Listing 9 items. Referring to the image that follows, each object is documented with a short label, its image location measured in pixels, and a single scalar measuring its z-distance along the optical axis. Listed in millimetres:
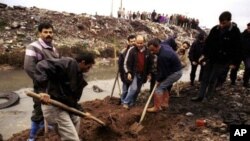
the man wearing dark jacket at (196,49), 5304
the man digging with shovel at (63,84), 2369
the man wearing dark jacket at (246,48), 5027
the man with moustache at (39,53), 2867
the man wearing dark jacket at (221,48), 4010
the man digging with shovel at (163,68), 3863
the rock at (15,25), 11437
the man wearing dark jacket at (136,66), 4172
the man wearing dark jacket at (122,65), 4346
